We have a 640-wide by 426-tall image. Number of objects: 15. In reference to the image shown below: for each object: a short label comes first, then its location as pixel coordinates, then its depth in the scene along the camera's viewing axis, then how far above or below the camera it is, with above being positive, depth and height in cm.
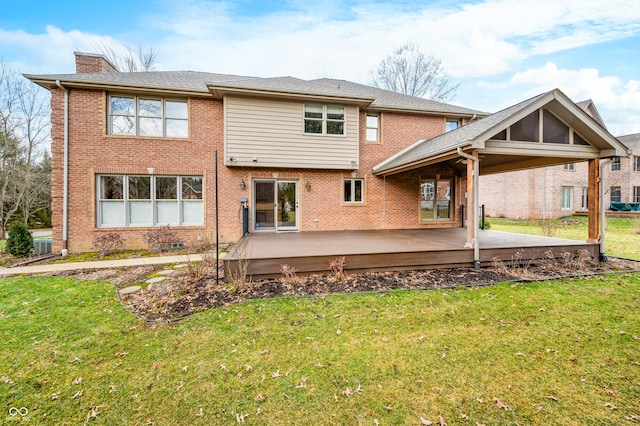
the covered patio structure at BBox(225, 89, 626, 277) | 588 -30
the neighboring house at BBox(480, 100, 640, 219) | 1922 +166
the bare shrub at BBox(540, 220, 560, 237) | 941 -84
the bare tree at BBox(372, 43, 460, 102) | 2039 +1020
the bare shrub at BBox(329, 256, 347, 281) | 560 -123
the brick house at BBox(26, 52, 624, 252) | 857 +185
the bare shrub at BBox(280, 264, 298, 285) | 539 -133
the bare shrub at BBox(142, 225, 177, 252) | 877 -91
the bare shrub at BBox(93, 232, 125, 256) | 857 -102
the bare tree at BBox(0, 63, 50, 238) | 1642 +483
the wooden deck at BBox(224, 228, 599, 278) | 565 -95
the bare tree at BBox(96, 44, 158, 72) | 1767 +1042
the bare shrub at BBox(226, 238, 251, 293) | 501 -128
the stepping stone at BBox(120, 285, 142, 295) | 502 -151
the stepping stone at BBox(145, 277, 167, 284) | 555 -146
